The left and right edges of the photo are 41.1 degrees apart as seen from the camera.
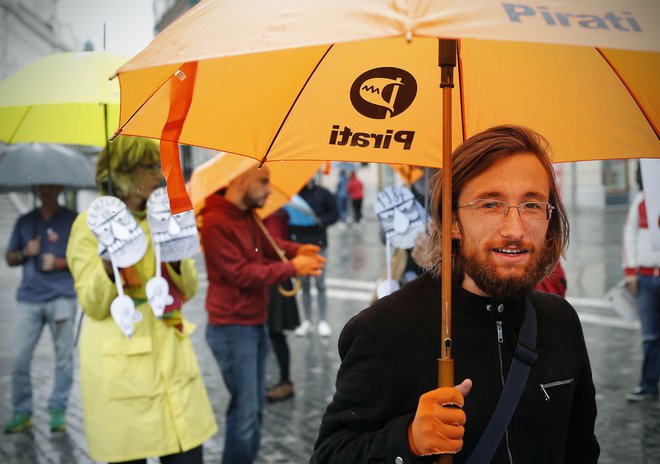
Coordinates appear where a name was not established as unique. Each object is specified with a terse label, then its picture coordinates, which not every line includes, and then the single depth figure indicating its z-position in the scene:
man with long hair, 2.10
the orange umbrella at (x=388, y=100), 2.62
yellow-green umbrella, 4.40
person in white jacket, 6.75
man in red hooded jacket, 5.05
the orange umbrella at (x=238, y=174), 5.18
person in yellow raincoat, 4.00
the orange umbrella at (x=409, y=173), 5.38
